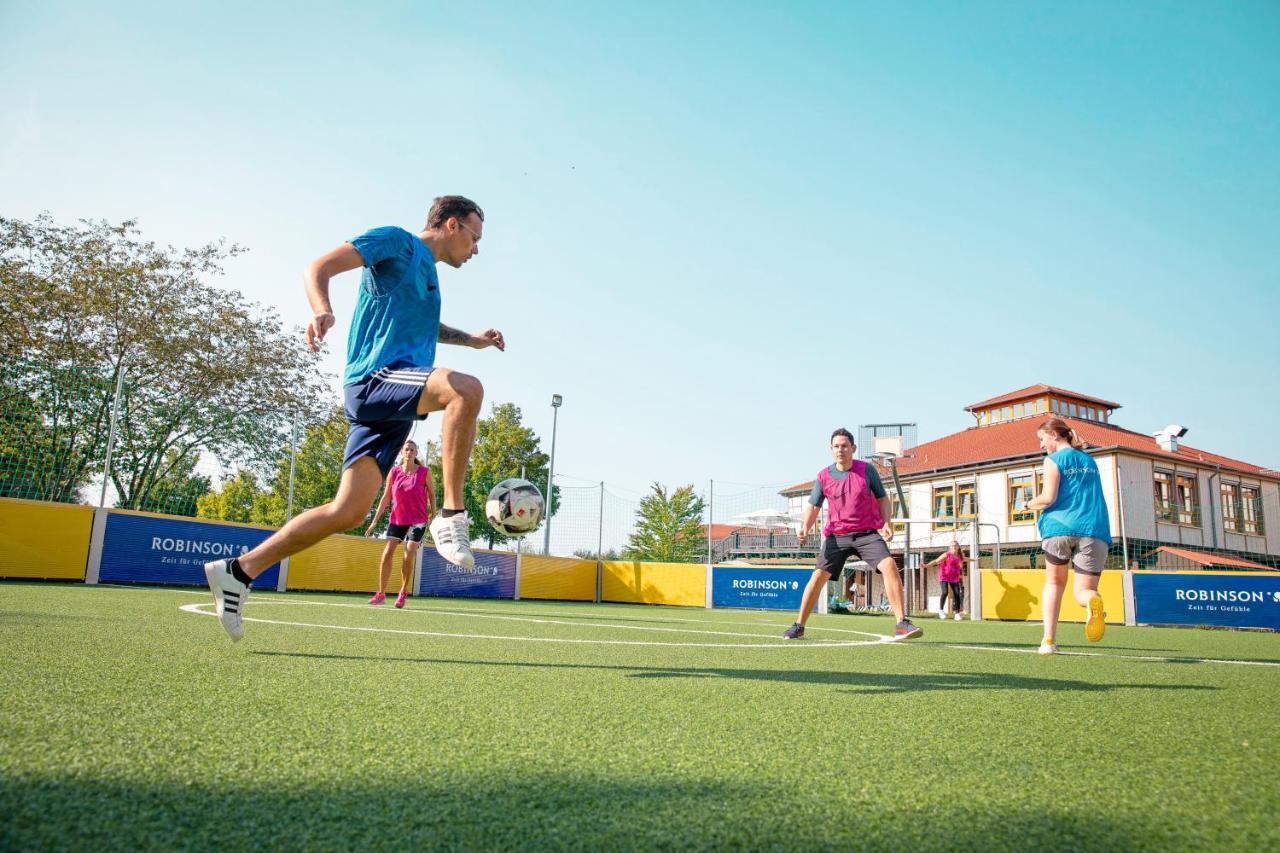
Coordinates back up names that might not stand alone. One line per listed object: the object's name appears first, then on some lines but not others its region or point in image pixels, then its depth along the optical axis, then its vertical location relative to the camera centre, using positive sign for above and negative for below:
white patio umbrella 23.89 +1.25
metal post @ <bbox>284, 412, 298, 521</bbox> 16.69 +2.14
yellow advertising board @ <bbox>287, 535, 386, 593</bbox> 15.44 -0.37
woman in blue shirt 6.26 +0.33
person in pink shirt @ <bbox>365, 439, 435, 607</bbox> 9.68 +0.46
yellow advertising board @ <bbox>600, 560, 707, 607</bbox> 20.42 -0.72
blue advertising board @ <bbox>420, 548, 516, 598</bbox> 18.38 -0.64
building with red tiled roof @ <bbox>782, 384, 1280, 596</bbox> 32.78 +3.67
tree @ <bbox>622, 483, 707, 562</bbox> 41.19 +1.91
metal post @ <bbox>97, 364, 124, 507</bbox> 12.55 +1.60
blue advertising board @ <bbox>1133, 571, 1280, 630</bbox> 14.03 -0.53
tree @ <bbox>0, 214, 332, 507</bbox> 20.20 +6.25
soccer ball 5.12 +0.29
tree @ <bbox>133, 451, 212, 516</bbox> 13.72 +0.99
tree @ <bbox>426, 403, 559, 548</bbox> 40.31 +5.02
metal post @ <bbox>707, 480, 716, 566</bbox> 23.00 +1.41
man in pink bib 7.07 +0.37
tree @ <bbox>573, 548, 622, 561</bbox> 22.08 +0.00
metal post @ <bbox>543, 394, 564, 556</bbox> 22.30 +1.05
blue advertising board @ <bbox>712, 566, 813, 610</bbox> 19.38 -0.71
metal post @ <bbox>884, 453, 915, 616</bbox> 16.97 +0.32
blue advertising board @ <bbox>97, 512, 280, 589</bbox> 12.61 -0.05
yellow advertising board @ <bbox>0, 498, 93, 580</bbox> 11.48 +0.02
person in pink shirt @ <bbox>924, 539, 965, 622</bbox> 17.69 -0.18
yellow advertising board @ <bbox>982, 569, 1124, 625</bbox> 15.41 -0.60
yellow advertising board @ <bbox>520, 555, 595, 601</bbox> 20.47 -0.67
